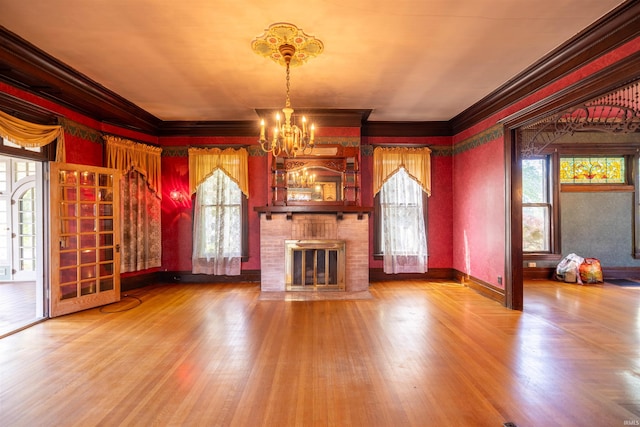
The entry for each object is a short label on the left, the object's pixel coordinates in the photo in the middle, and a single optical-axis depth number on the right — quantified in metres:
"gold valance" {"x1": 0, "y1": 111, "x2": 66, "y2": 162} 3.38
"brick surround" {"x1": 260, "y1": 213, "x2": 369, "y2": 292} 5.34
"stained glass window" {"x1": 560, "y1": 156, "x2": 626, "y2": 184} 6.26
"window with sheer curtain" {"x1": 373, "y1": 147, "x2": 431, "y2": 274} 6.04
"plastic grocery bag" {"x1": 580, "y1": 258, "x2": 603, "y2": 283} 5.75
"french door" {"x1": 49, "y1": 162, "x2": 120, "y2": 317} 4.06
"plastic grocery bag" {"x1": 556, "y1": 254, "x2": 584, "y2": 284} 5.77
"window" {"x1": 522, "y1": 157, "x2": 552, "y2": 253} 6.24
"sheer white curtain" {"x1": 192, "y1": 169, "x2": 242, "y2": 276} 5.95
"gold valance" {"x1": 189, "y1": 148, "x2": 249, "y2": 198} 5.93
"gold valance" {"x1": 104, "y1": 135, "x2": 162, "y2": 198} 5.11
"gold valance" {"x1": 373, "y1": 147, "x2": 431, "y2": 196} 6.01
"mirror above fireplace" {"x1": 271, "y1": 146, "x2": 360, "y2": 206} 5.53
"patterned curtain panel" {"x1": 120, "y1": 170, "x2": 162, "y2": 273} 5.36
